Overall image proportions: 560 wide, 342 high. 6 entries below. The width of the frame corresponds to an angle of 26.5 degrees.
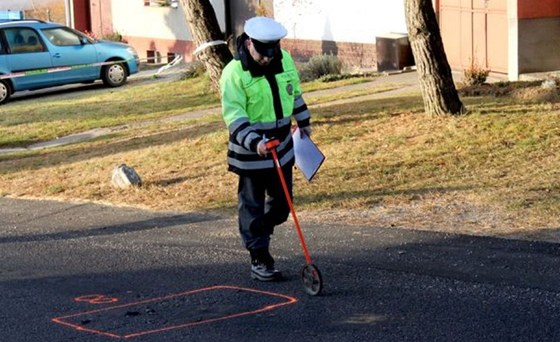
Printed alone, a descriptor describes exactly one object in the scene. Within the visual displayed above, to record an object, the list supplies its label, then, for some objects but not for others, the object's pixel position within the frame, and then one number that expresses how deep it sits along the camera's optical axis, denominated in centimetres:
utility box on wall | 2081
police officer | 780
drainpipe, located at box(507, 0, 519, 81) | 1766
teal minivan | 2441
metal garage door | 1884
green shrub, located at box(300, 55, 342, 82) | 2141
